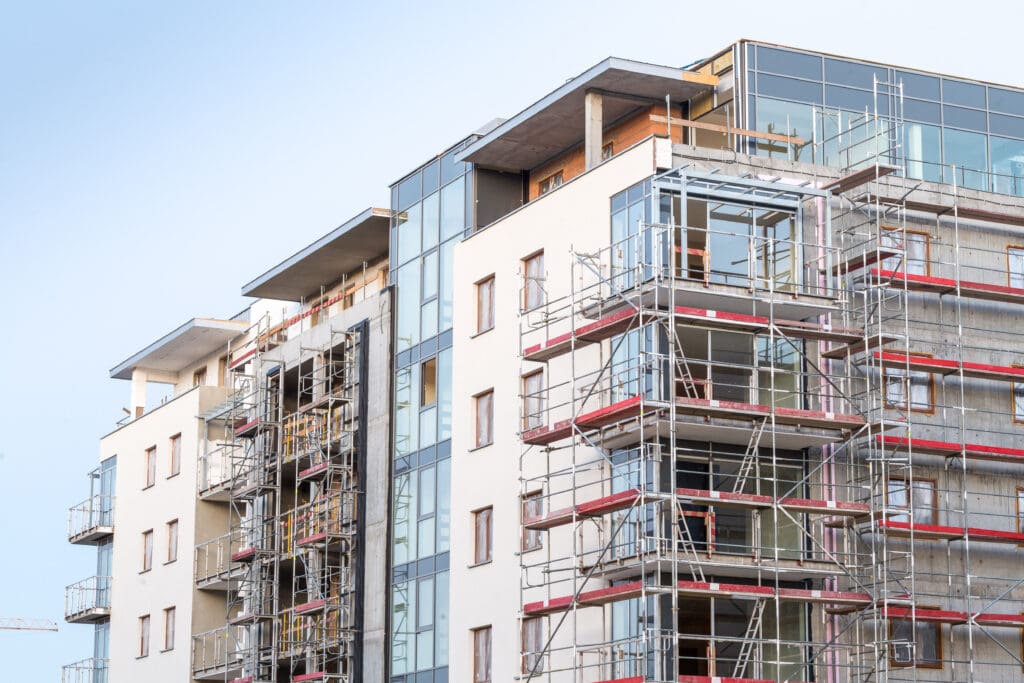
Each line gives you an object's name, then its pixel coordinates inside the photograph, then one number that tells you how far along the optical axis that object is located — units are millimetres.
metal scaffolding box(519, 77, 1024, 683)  36375
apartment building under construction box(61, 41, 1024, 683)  36812
